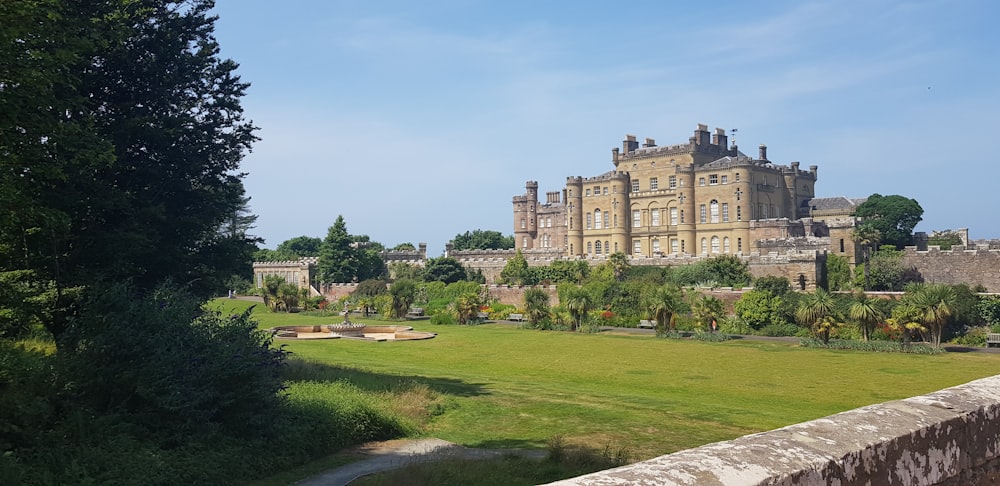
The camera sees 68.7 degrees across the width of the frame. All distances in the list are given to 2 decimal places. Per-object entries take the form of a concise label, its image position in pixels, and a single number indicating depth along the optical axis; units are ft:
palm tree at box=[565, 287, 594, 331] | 146.61
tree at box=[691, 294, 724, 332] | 139.95
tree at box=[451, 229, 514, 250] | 373.61
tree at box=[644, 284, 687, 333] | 132.05
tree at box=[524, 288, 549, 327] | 153.48
